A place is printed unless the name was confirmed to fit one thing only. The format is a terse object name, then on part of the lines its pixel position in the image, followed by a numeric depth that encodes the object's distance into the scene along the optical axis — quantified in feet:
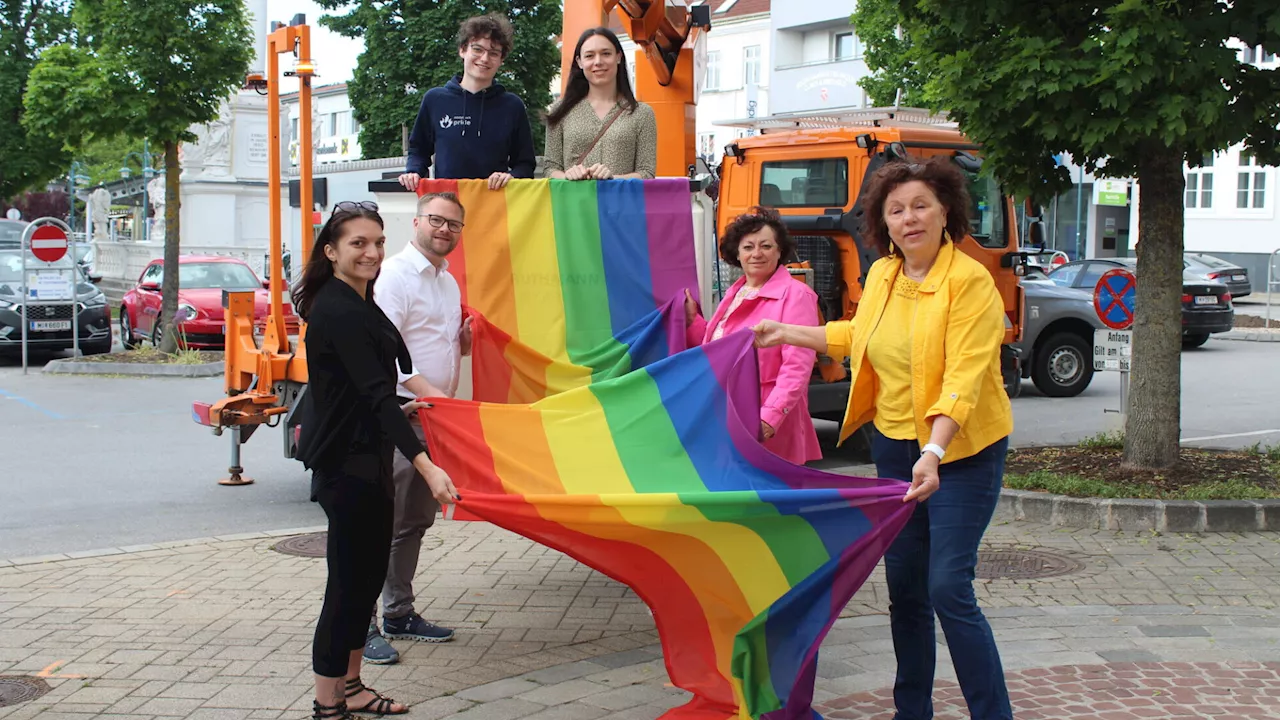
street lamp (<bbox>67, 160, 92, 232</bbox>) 205.59
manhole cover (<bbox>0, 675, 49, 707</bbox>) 17.62
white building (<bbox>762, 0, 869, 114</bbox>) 166.91
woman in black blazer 16.15
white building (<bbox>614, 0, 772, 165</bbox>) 190.39
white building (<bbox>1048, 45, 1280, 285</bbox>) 146.00
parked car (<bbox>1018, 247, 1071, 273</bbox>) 105.50
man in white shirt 19.47
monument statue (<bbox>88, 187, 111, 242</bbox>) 171.84
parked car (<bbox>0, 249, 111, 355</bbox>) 69.46
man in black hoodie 22.74
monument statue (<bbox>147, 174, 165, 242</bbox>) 142.41
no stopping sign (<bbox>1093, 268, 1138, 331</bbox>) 37.35
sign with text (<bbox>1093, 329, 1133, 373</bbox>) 37.78
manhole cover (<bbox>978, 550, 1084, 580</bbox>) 24.67
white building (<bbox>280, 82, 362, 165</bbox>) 273.13
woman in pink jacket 18.66
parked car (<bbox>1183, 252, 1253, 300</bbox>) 118.01
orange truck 38.40
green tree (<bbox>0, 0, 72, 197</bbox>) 127.03
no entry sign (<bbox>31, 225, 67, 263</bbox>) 64.03
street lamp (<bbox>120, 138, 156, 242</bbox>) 153.17
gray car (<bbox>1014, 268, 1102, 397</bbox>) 55.98
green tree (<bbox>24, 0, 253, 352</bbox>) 66.44
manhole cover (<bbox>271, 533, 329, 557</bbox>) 26.81
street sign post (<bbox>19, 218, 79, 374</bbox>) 64.18
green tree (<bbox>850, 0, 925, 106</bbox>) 84.07
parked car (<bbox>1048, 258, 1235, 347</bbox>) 77.25
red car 70.95
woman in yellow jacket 14.73
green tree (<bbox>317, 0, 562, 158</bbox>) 129.18
